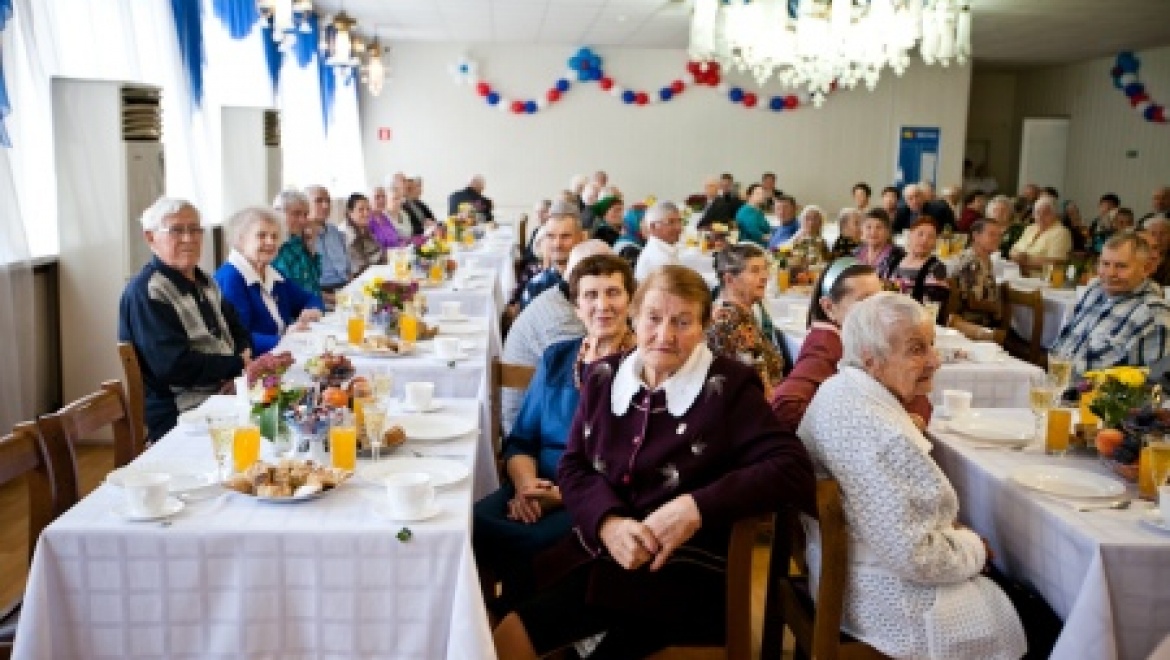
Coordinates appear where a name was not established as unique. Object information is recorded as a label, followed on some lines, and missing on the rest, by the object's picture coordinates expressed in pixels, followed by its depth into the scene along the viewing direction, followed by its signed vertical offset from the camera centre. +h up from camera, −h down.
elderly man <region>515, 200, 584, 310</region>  5.01 -0.28
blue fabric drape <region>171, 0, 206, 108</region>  7.00 +0.95
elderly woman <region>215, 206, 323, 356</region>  4.66 -0.45
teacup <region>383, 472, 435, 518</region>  2.13 -0.65
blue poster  15.01 +0.58
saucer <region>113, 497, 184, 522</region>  2.10 -0.68
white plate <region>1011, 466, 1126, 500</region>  2.48 -0.70
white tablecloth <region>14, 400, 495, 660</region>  2.06 -0.82
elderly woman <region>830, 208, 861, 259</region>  7.37 -0.32
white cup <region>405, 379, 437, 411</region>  3.05 -0.62
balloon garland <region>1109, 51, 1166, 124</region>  13.77 +1.43
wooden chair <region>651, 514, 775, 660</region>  2.26 -0.87
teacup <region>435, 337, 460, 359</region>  4.02 -0.64
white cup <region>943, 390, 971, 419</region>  3.13 -0.63
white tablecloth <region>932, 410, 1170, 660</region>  2.19 -0.82
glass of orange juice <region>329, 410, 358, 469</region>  2.46 -0.63
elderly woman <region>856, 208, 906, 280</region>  6.24 -0.32
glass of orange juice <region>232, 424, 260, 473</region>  2.40 -0.62
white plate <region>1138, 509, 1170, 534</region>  2.27 -0.72
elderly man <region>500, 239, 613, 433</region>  3.70 -0.52
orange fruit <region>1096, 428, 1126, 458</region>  2.63 -0.62
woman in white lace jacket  2.23 -0.73
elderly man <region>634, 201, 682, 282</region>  6.30 -0.31
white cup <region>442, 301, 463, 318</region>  4.96 -0.62
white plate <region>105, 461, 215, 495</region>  2.28 -0.68
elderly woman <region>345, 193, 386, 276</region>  8.48 -0.47
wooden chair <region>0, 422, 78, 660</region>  2.33 -0.70
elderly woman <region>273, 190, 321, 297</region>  6.10 -0.40
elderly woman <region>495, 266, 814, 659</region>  2.31 -0.69
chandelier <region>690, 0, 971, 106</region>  6.54 +1.04
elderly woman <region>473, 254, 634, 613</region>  2.79 -0.74
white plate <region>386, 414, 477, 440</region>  2.78 -0.67
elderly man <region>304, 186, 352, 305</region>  7.75 -0.58
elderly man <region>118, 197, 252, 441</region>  3.69 -0.54
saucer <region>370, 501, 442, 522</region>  2.15 -0.69
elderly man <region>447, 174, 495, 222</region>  12.08 -0.21
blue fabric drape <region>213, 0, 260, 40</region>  7.95 +1.28
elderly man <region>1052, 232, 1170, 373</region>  4.29 -0.49
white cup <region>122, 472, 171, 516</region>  2.10 -0.65
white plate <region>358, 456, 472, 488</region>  2.41 -0.68
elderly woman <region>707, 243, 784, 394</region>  3.70 -0.46
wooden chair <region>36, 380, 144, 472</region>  2.48 -0.61
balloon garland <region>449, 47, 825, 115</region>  14.20 +1.34
